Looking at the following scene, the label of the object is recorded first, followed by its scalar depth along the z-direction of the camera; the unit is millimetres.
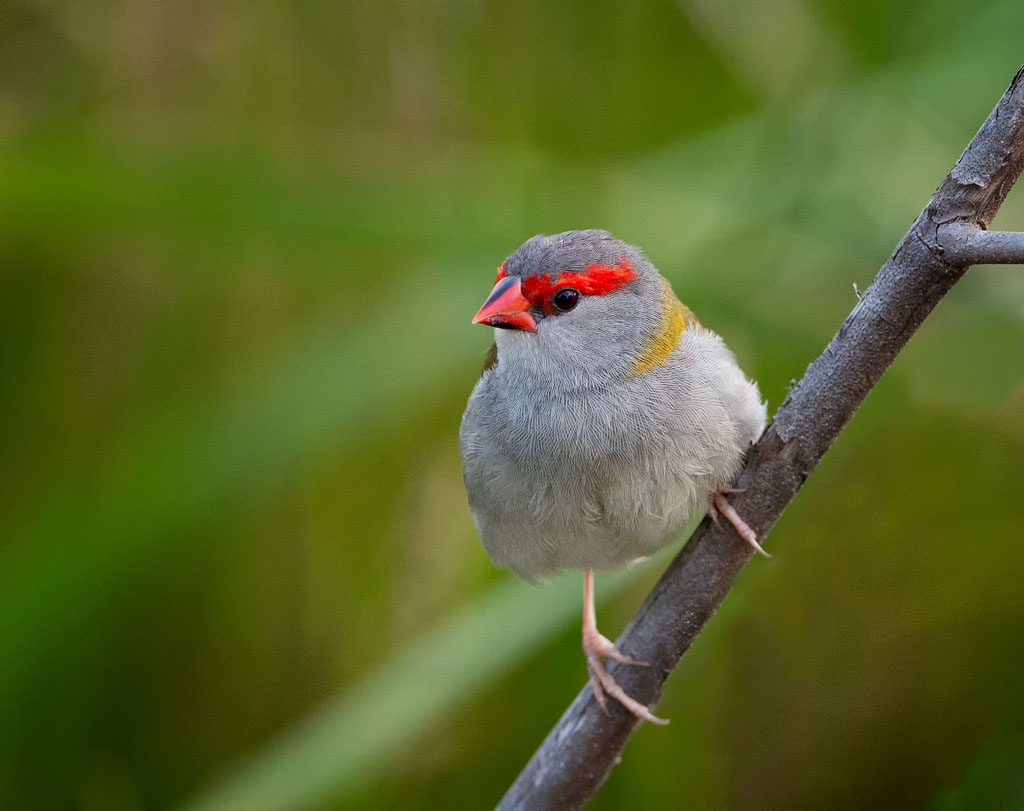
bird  3132
